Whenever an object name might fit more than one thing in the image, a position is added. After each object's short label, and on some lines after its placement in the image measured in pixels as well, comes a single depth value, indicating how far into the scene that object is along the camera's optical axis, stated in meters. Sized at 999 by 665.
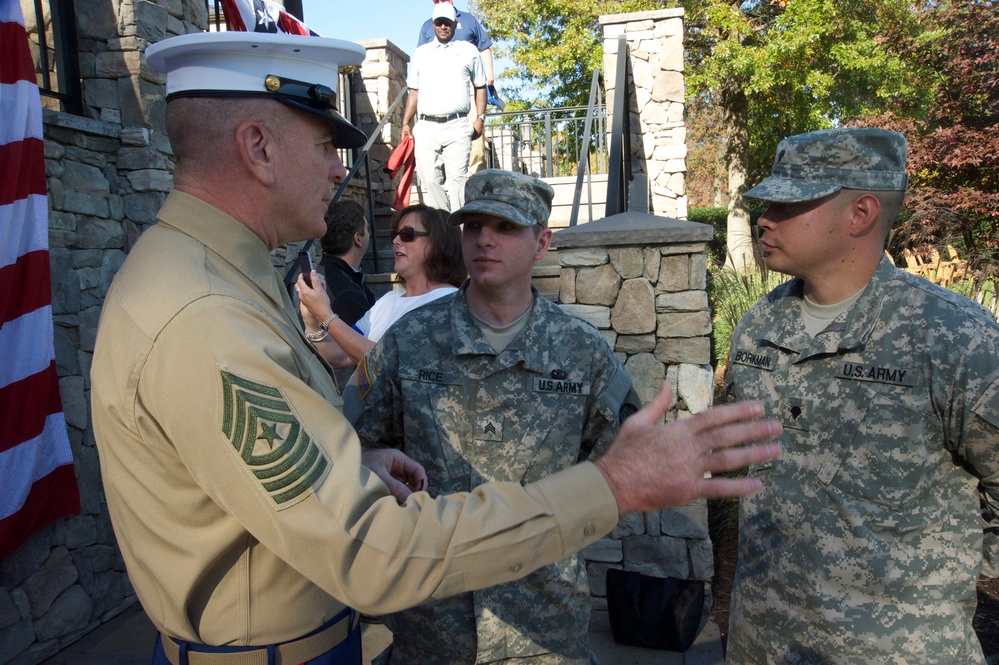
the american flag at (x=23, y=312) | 3.44
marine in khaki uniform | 1.17
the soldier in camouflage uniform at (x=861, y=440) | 1.93
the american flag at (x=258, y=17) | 5.13
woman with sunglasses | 3.60
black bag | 3.64
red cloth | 7.52
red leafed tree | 9.86
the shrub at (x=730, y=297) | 7.44
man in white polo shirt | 6.55
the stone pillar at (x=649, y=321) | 3.89
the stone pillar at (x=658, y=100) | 9.06
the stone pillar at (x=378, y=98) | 8.91
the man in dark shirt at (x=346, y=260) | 4.11
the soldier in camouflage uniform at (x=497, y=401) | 2.22
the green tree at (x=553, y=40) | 16.00
